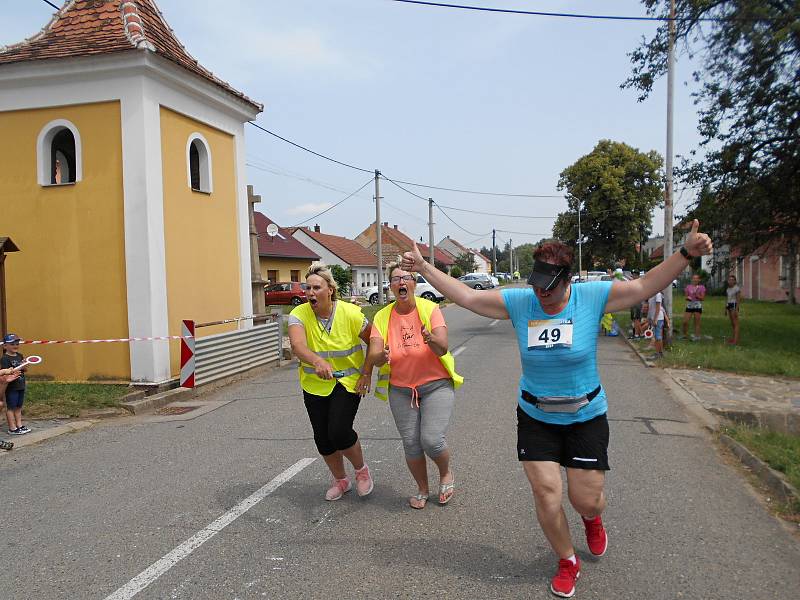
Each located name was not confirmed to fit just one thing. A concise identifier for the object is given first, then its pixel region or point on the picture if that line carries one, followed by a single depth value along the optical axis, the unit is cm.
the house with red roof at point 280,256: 4219
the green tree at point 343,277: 4029
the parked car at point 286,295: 3619
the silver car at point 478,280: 5584
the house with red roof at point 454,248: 12100
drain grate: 934
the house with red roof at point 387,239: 7825
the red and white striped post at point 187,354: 1038
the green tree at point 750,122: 1459
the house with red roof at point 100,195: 1055
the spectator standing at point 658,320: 1384
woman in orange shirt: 453
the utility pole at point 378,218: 3225
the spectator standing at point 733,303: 1533
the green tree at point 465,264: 8872
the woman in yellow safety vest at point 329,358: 471
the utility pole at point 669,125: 1570
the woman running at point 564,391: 349
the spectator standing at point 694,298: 1561
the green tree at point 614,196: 5391
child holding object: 758
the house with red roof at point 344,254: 5845
